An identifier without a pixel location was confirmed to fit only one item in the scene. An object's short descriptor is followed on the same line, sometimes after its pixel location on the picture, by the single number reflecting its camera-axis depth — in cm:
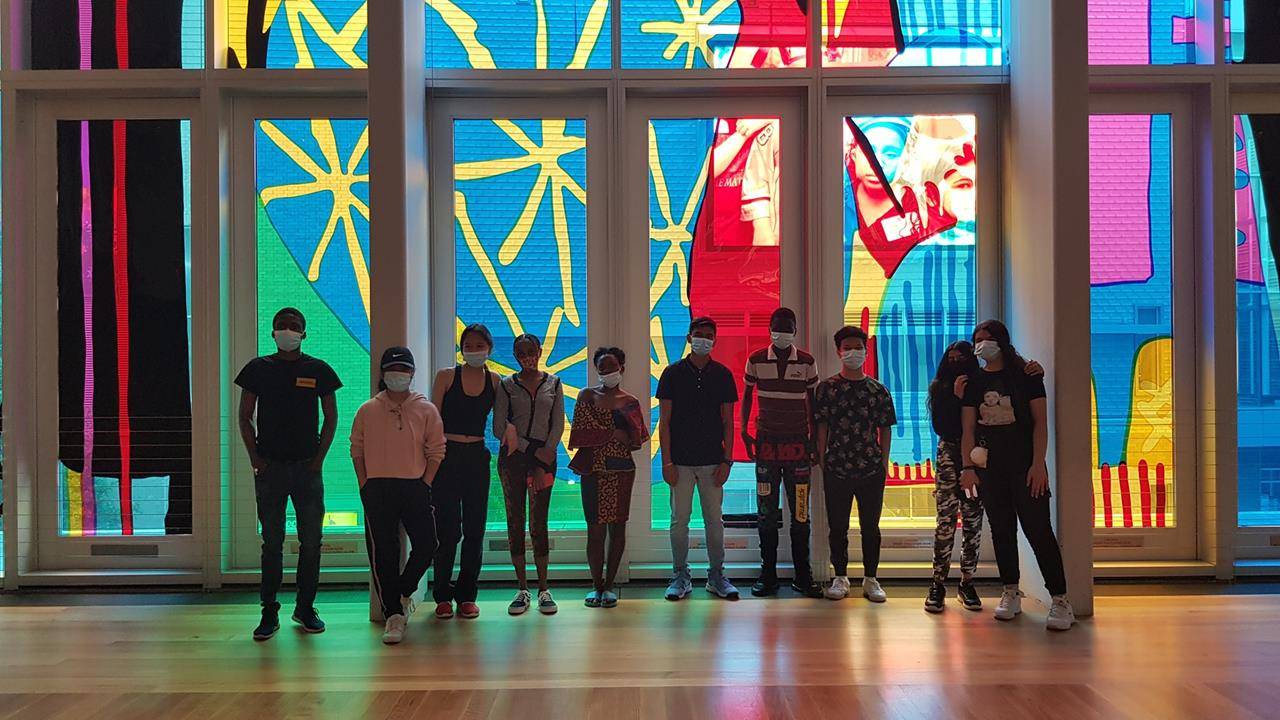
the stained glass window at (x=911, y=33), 559
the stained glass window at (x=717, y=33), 560
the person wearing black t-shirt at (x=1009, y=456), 441
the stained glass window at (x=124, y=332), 554
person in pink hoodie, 423
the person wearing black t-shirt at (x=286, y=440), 431
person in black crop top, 457
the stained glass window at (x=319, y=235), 557
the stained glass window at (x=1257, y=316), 560
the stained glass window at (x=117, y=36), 555
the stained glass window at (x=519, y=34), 558
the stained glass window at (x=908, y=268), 560
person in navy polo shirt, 502
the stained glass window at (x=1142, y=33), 557
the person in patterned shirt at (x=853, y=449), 495
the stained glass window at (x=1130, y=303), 557
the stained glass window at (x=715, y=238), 561
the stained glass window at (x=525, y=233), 561
